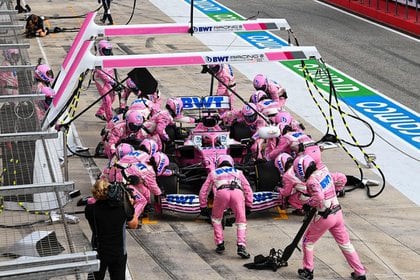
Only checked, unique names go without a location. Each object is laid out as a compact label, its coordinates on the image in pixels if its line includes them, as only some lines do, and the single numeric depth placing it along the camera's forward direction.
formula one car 26.28
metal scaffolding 11.57
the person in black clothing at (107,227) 18.97
